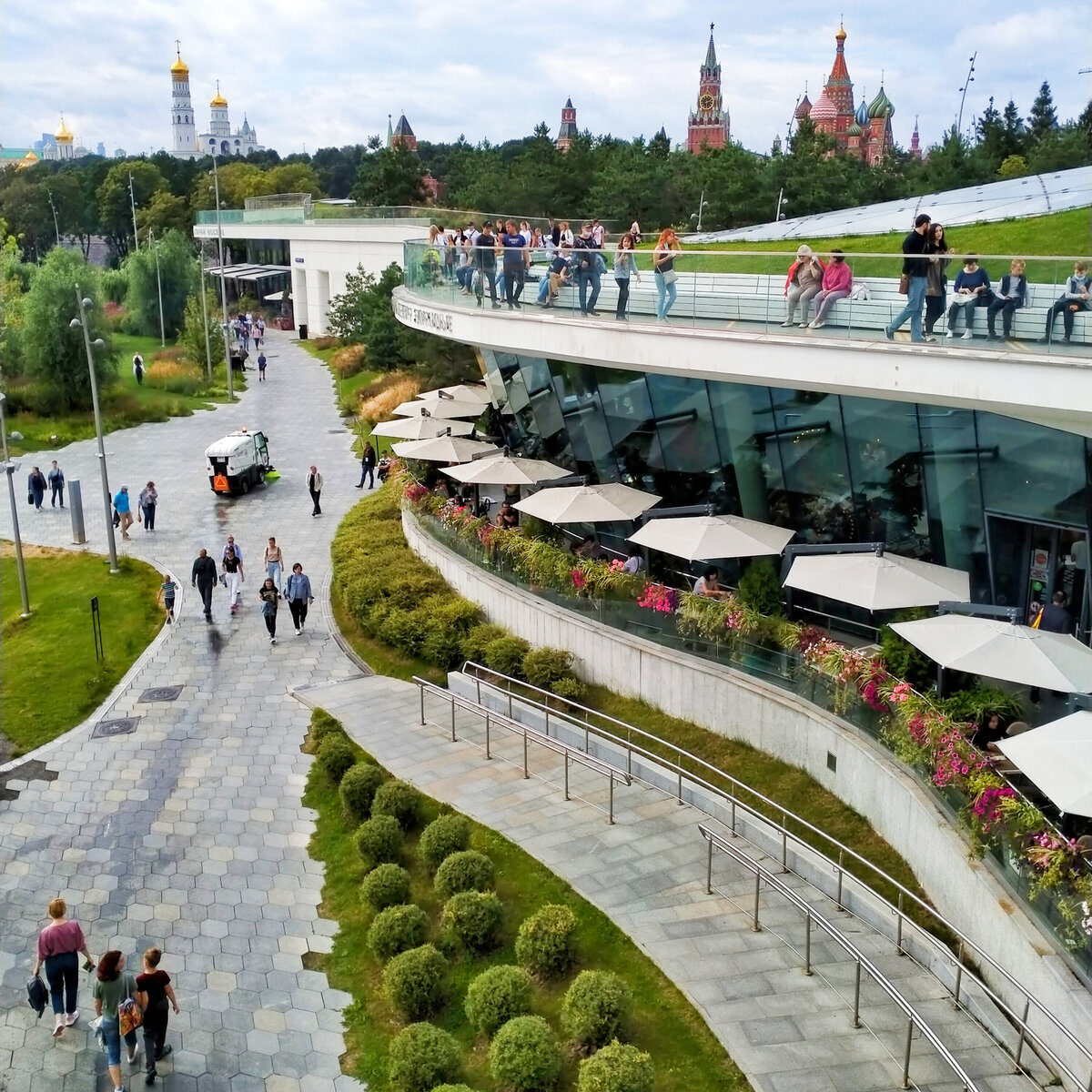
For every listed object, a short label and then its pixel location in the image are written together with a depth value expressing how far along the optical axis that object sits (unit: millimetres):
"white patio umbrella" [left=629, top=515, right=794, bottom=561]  17234
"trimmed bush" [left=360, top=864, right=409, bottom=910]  12641
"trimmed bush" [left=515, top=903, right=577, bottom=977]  11109
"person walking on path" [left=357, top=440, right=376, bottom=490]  33438
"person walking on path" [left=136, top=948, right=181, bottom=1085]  10195
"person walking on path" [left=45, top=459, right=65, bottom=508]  32500
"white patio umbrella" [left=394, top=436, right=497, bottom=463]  25125
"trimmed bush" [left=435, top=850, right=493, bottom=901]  12562
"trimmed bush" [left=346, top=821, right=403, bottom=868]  13586
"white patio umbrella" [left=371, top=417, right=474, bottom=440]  27641
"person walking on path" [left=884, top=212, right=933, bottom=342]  13875
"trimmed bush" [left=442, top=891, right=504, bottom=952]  11734
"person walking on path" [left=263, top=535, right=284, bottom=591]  22759
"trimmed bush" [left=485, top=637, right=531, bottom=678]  18672
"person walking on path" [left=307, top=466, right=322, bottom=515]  30266
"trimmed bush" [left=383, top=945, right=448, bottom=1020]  10883
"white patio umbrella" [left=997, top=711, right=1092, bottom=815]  9883
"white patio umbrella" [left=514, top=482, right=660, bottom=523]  19562
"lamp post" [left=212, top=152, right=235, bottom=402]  48188
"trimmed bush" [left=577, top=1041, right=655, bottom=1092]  9023
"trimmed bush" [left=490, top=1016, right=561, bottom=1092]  9492
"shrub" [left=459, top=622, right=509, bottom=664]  19469
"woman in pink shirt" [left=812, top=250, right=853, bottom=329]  14617
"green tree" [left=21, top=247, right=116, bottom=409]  44250
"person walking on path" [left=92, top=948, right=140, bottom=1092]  9938
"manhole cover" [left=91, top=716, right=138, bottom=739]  17922
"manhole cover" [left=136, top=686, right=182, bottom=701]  19156
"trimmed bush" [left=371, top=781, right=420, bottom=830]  14281
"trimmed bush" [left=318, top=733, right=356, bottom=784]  15930
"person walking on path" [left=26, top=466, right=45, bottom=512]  32094
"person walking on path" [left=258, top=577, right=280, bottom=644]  21278
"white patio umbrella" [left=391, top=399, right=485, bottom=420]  29641
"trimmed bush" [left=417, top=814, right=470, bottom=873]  13297
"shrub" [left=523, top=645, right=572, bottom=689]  17984
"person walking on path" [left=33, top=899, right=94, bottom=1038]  10672
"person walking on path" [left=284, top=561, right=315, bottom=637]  21469
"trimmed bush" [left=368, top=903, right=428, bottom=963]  11789
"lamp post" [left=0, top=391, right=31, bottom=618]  22719
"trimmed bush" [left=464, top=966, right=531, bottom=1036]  10398
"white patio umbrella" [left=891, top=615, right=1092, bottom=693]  12430
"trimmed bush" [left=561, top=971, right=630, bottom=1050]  9906
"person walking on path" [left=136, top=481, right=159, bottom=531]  28875
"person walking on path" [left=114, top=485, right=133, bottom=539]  28266
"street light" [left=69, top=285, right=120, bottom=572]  25312
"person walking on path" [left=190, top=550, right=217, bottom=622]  22359
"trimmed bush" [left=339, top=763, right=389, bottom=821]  14828
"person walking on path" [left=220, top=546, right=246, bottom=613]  22516
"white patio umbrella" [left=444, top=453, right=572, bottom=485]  22484
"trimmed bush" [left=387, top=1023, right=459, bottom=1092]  9656
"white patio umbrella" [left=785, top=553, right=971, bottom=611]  14789
